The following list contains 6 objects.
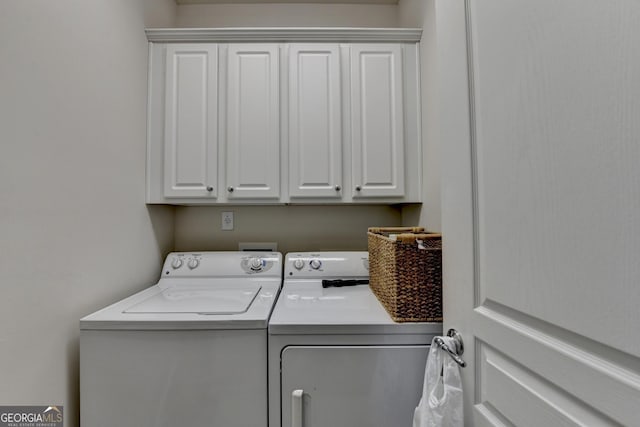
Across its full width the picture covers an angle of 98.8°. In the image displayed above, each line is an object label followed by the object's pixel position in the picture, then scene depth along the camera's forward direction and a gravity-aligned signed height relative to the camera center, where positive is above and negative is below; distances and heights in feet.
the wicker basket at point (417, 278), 3.25 -0.70
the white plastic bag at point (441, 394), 2.29 -1.52
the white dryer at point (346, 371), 3.11 -1.73
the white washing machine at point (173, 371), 3.12 -1.71
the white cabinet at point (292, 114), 5.21 +2.04
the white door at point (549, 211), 1.20 +0.04
